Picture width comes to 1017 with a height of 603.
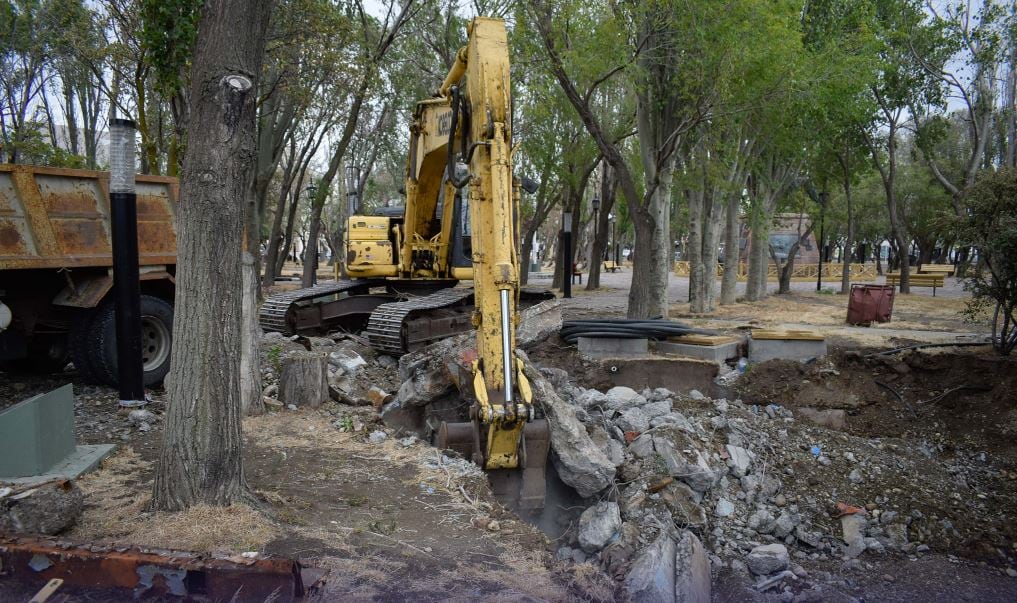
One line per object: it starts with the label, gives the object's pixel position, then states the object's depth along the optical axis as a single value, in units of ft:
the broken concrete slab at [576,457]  20.40
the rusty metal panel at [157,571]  10.34
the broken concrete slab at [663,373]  32.73
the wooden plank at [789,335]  34.32
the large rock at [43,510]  12.09
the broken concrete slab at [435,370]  23.60
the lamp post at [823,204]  89.45
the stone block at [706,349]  33.40
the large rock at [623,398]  28.50
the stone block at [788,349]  34.12
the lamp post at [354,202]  42.70
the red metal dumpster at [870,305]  48.26
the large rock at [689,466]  22.93
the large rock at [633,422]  25.89
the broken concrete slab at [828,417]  29.55
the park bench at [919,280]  85.92
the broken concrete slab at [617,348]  34.12
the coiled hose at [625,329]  34.17
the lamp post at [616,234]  171.40
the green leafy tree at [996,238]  30.50
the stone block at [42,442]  14.94
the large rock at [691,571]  16.88
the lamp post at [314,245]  74.18
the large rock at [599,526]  18.88
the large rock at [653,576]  15.56
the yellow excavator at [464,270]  18.38
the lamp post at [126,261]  20.63
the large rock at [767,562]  19.99
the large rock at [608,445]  22.85
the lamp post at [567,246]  70.28
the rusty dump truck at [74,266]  22.36
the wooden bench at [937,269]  101.71
